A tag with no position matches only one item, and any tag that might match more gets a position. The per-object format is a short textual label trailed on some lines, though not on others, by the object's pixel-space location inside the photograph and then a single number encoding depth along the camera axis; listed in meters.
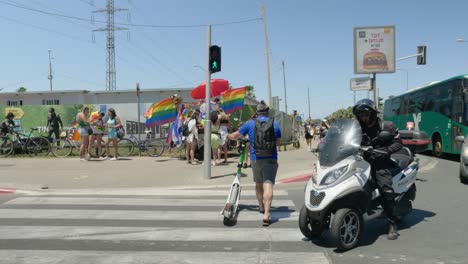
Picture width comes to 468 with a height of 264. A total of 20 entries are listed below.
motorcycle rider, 5.52
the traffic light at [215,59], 10.73
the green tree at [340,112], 141.38
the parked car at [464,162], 9.94
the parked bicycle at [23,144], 16.36
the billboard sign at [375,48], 22.11
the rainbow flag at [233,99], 16.78
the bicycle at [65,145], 16.50
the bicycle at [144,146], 16.55
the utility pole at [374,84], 19.20
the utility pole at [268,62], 30.42
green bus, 16.14
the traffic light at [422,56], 28.98
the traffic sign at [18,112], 21.36
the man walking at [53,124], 17.65
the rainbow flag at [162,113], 15.59
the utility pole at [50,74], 95.50
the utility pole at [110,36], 51.19
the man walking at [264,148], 6.32
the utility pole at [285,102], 50.69
